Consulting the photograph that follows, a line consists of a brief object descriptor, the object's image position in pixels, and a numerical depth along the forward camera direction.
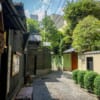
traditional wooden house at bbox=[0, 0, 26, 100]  4.06
